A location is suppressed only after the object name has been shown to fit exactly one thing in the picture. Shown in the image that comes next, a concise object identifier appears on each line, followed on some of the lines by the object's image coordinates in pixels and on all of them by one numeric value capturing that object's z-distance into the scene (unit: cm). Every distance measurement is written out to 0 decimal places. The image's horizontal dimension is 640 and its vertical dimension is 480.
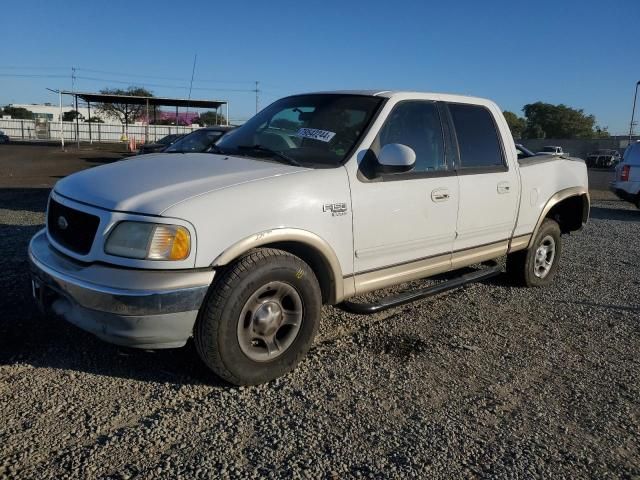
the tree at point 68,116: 7914
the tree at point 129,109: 6912
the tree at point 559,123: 8219
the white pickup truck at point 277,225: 292
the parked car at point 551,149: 3713
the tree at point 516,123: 8579
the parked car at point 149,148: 1473
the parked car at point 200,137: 1222
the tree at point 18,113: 9054
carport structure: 3309
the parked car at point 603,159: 4069
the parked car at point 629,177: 1366
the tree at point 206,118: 7331
